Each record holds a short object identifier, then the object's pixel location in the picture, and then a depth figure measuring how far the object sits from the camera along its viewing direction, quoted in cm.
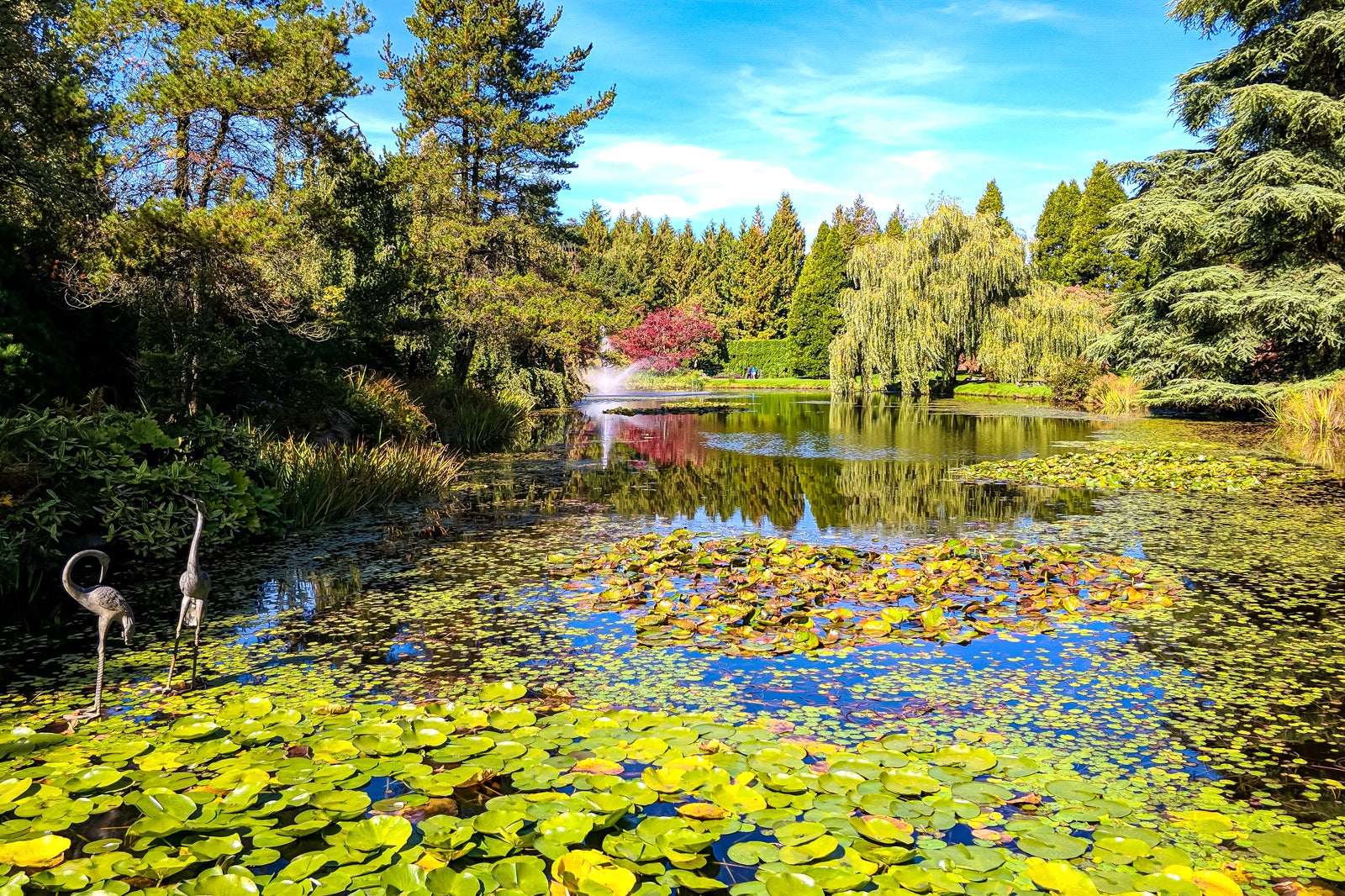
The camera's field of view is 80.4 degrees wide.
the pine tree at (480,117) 1766
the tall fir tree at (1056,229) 4047
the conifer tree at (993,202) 4581
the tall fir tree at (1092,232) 3781
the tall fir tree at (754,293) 5488
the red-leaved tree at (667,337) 4409
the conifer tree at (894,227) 4643
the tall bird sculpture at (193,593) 364
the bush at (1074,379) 2461
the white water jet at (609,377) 4322
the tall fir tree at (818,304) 4538
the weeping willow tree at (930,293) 2509
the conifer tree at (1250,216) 1602
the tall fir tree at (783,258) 5534
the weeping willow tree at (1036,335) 2445
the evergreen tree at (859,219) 5748
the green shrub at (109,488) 542
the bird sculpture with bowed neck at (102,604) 329
